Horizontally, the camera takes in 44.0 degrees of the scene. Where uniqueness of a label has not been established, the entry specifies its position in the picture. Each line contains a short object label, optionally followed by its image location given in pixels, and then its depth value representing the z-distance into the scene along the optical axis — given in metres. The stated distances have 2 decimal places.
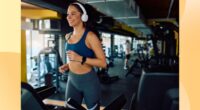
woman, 1.56
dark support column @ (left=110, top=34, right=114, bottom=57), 11.50
